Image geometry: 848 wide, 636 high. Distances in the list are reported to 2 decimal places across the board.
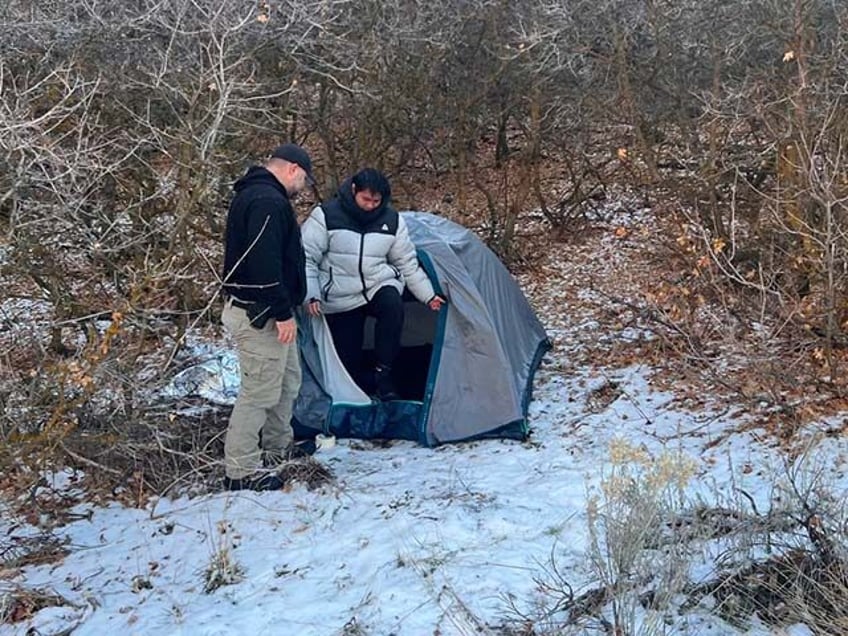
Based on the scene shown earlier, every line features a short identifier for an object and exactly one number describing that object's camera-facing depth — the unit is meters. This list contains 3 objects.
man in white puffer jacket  5.11
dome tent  4.96
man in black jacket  4.11
